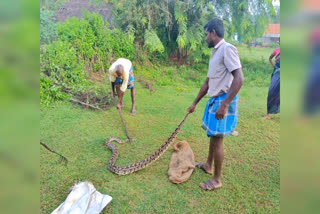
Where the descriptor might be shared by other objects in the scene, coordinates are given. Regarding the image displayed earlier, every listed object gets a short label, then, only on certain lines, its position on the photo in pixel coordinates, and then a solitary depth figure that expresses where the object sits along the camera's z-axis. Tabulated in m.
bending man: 5.09
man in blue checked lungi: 2.48
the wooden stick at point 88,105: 5.98
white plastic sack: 2.51
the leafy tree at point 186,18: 9.92
